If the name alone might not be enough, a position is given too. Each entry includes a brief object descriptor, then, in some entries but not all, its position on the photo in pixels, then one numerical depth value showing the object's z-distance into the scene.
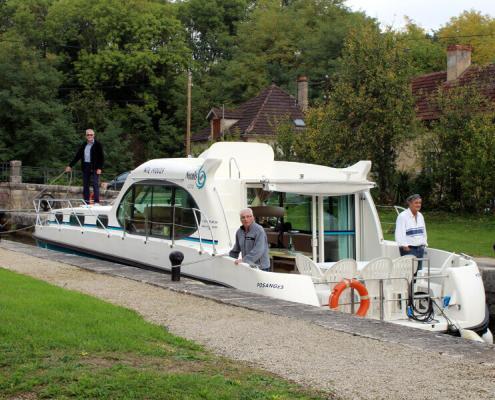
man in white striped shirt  12.96
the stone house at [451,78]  35.50
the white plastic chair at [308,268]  11.65
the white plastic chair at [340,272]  11.35
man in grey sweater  12.19
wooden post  47.19
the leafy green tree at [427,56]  61.94
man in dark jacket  19.33
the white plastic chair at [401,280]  11.60
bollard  12.49
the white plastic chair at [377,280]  11.39
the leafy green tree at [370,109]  28.66
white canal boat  11.53
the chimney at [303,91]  54.47
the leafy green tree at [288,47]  59.88
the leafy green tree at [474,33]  62.53
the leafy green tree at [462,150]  26.95
